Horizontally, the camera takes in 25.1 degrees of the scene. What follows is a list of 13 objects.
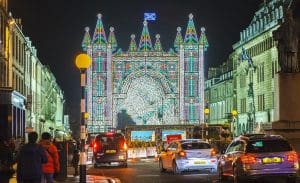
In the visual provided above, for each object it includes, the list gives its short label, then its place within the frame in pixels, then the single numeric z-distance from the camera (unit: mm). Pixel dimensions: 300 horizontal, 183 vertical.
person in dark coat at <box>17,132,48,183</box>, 12680
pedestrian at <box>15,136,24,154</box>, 41766
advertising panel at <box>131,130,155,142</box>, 100000
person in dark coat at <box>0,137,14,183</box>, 13887
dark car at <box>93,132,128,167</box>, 39031
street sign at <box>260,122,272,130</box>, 31584
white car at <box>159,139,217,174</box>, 29312
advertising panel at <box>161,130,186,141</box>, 93719
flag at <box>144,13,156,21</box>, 122688
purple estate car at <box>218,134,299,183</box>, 20797
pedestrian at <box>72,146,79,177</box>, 30312
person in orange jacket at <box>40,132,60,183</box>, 16484
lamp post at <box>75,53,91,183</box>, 21516
